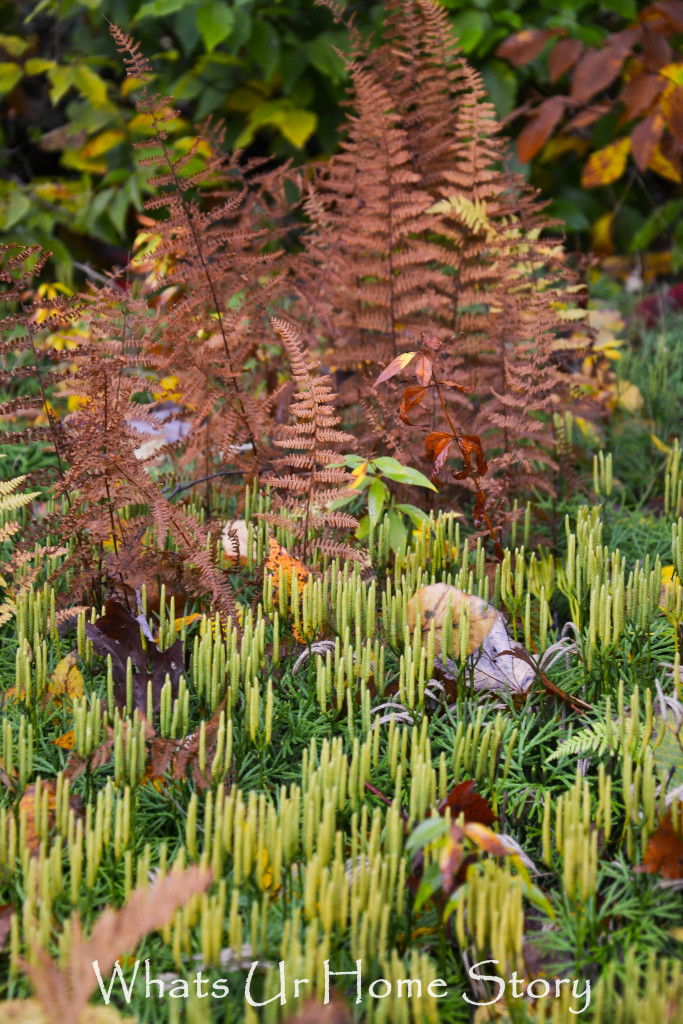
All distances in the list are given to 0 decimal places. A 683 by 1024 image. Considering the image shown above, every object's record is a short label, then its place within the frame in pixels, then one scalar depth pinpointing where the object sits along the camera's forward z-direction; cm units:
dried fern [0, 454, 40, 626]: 213
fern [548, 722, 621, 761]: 169
